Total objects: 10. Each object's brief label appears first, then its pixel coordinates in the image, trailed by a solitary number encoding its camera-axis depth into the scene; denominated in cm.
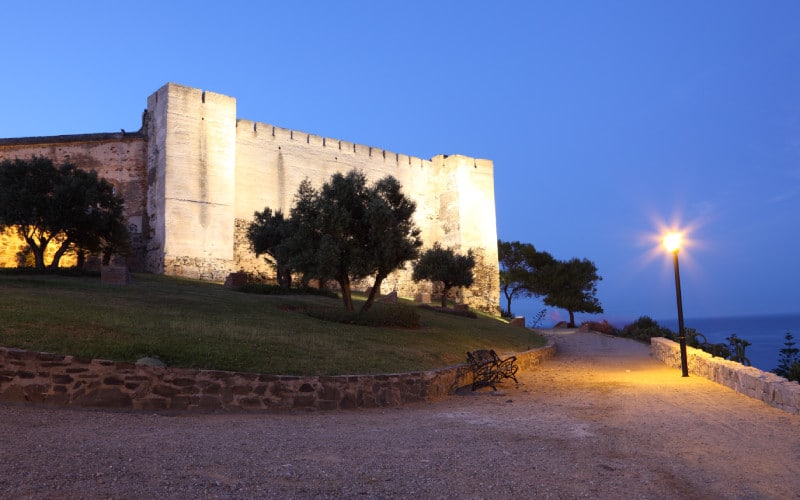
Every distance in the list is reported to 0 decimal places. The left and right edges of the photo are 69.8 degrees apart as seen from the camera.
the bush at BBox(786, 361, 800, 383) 1241
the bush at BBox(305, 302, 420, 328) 1535
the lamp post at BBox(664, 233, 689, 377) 1249
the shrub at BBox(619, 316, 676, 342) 2717
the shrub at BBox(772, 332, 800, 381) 1445
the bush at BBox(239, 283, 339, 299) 2017
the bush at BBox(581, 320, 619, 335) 3128
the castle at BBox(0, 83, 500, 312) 2708
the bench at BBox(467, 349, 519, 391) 1097
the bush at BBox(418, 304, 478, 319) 2578
